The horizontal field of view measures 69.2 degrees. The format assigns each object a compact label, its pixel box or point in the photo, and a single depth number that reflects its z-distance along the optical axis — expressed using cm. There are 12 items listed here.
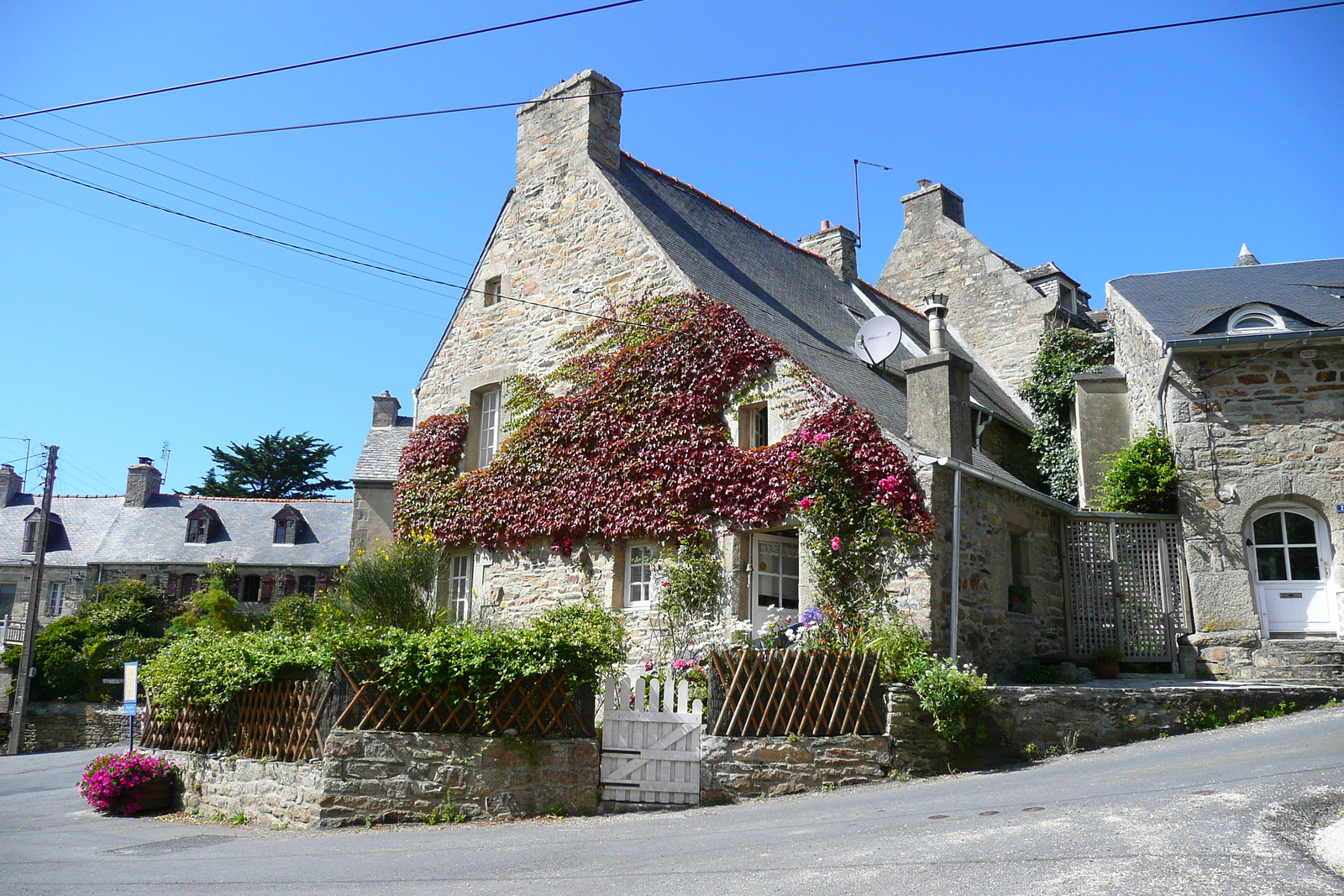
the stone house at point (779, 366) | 1141
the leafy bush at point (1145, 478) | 1257
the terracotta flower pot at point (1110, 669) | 1205
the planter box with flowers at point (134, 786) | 1009
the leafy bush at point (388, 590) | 1220
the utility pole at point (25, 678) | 2650
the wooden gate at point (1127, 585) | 1242
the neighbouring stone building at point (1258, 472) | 1187
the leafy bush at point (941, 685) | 904
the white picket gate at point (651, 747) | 871
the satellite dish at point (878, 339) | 1341
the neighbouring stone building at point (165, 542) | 3369
